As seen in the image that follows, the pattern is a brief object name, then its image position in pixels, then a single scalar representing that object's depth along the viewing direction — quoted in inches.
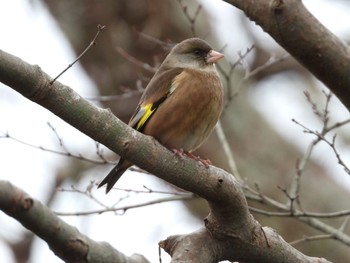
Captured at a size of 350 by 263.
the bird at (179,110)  421.7
